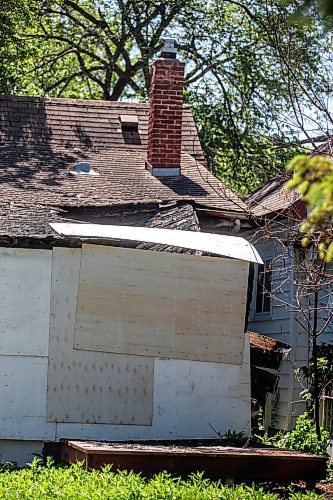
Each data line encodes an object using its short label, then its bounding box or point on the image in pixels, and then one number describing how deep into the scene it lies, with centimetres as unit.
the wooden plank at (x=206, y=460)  1043
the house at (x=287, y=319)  1727
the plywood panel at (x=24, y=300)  1252
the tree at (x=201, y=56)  2578
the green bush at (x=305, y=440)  1314
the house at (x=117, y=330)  1245
